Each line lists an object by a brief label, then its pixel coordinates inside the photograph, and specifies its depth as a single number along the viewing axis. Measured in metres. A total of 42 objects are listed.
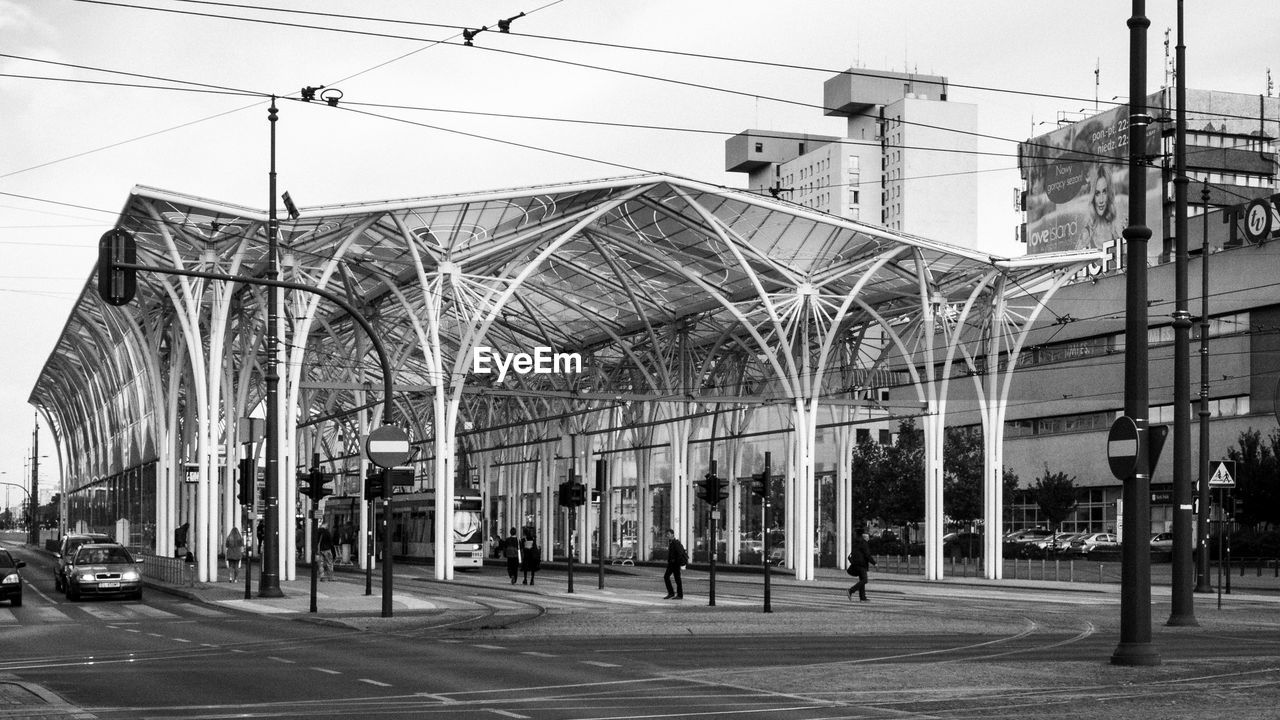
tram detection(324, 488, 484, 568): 64.62
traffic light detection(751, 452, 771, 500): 32.74
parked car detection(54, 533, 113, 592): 43.44
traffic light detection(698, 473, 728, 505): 34.72
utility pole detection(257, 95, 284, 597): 37.31
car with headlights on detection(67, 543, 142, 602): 38.50
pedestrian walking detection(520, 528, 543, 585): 46.25
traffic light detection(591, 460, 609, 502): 42.25
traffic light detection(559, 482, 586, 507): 42.41
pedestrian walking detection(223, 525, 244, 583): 44.09
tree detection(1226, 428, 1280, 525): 67.56
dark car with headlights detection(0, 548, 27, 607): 35.61
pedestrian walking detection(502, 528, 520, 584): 48.25
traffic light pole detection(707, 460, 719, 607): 34.44
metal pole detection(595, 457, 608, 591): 42.34
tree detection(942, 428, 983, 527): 78.75
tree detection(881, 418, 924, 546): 79.94
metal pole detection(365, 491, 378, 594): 38.03
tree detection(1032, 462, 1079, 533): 84.50
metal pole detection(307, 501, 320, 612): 31.89
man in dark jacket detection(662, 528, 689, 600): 37.91
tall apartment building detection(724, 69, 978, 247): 174.00
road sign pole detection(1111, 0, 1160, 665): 18.31
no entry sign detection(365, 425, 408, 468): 28.59
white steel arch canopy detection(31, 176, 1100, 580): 45.75
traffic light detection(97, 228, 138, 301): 23.83
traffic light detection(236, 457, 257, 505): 37.53
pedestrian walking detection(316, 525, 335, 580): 45.03
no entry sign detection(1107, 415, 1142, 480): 18.19
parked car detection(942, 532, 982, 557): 85.06
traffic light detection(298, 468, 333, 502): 35.12
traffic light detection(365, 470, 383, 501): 31.91
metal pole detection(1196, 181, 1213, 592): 34.16
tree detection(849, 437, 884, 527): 82.19
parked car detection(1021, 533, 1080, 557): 77.44
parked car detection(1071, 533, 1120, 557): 80.50
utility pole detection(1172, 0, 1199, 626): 26.33
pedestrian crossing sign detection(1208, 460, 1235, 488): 33.44
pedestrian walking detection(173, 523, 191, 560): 61.03
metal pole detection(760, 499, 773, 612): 30.28
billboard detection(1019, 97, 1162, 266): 113.06
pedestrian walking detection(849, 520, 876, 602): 37.72
